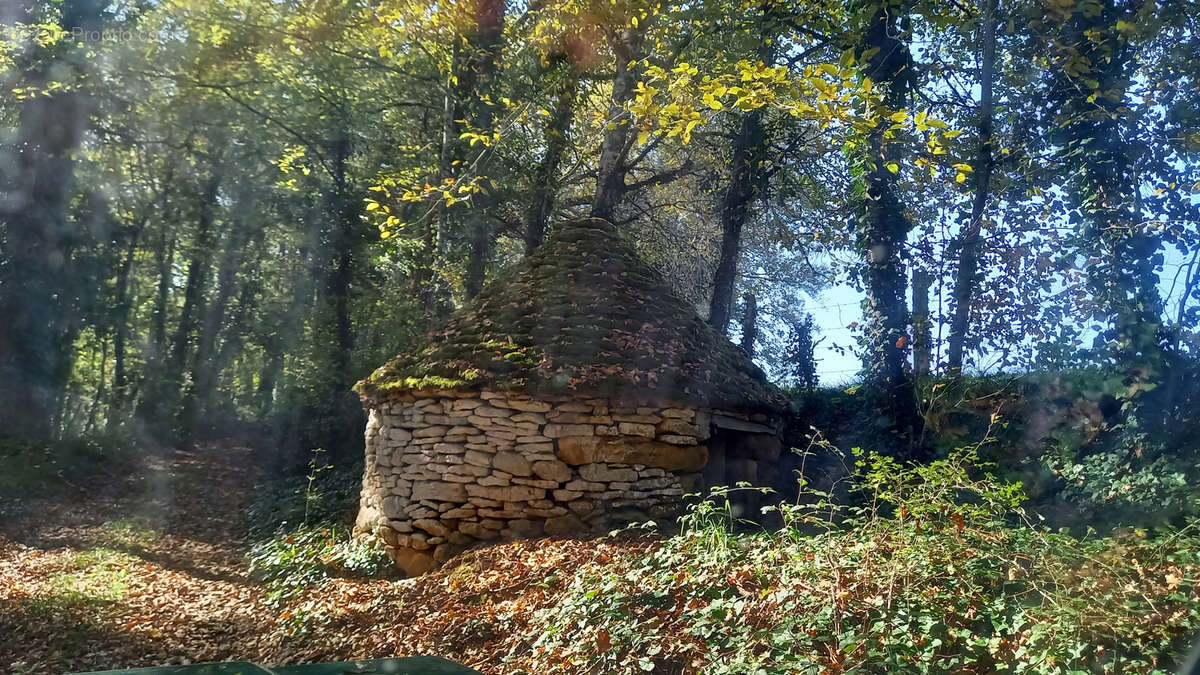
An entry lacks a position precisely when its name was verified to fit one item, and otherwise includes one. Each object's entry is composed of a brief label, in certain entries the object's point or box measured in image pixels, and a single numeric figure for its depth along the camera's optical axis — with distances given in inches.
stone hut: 305.9
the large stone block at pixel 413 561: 315.0
